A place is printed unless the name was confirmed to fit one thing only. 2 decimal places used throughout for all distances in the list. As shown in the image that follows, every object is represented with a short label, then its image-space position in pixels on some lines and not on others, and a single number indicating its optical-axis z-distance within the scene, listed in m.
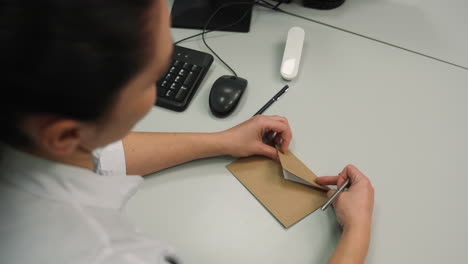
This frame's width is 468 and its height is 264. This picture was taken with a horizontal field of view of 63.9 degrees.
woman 0.28
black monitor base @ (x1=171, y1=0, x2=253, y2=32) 0.91
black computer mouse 0.73
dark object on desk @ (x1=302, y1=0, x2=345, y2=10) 0.94
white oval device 0.78
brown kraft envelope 0.61
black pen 0.75
